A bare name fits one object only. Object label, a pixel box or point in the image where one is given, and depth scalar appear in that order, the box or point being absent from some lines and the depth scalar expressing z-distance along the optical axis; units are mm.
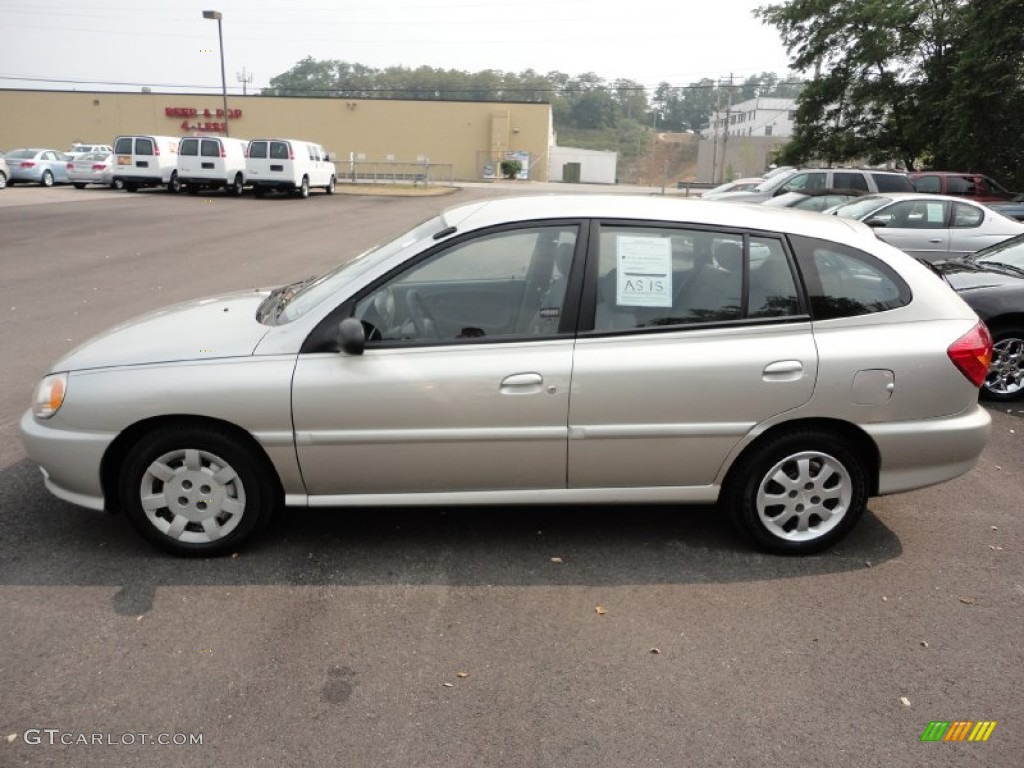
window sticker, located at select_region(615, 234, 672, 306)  3879
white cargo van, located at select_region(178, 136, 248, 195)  30312
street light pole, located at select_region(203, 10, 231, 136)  40347
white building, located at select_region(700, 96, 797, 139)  105250
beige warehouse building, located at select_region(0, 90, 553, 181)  60156
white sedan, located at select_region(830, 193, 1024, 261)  11664
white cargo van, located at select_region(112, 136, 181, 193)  30141
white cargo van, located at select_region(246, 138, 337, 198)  30469
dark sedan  6613
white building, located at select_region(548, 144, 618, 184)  73000
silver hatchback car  3697
